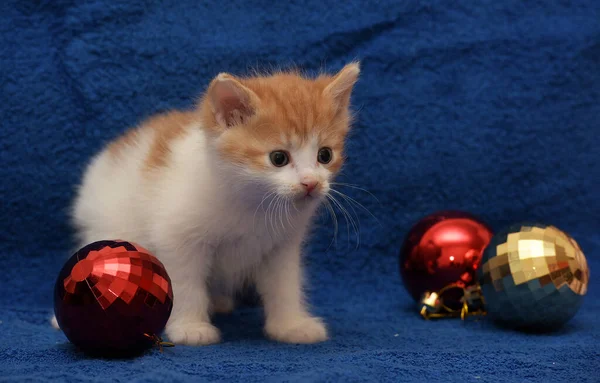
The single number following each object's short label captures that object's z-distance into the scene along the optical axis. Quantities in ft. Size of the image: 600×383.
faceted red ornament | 2.70
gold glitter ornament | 2.92
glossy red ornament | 3.11
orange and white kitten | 2.79
